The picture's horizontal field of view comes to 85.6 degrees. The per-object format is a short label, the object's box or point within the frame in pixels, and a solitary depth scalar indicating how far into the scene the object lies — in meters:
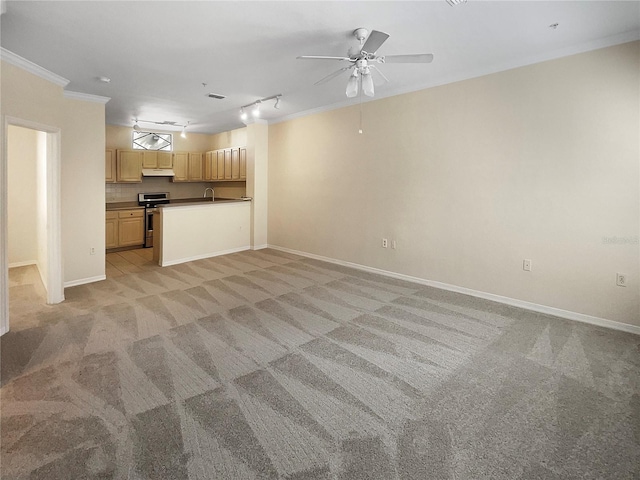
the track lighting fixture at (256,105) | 5.38
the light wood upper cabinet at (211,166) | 8.52
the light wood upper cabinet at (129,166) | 7.38
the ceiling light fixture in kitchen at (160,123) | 7.21
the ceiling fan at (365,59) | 2.95
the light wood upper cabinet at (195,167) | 8.62
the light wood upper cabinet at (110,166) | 7.25
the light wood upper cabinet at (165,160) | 7.94
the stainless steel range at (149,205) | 7.61
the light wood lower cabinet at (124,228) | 7.04
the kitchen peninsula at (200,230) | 6.07
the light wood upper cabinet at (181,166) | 8.30
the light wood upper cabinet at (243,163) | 7.71
